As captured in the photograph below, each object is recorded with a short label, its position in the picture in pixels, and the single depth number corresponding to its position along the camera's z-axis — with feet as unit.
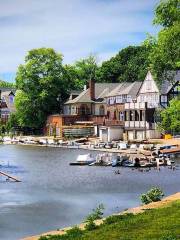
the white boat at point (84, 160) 218.18
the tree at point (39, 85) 382.83
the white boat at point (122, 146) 277.68
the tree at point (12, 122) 411.29
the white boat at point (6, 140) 364.93
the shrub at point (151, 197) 112.37
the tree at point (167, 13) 125.90
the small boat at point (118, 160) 210.59
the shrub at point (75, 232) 74.69
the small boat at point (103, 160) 215.51
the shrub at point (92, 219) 79.45
